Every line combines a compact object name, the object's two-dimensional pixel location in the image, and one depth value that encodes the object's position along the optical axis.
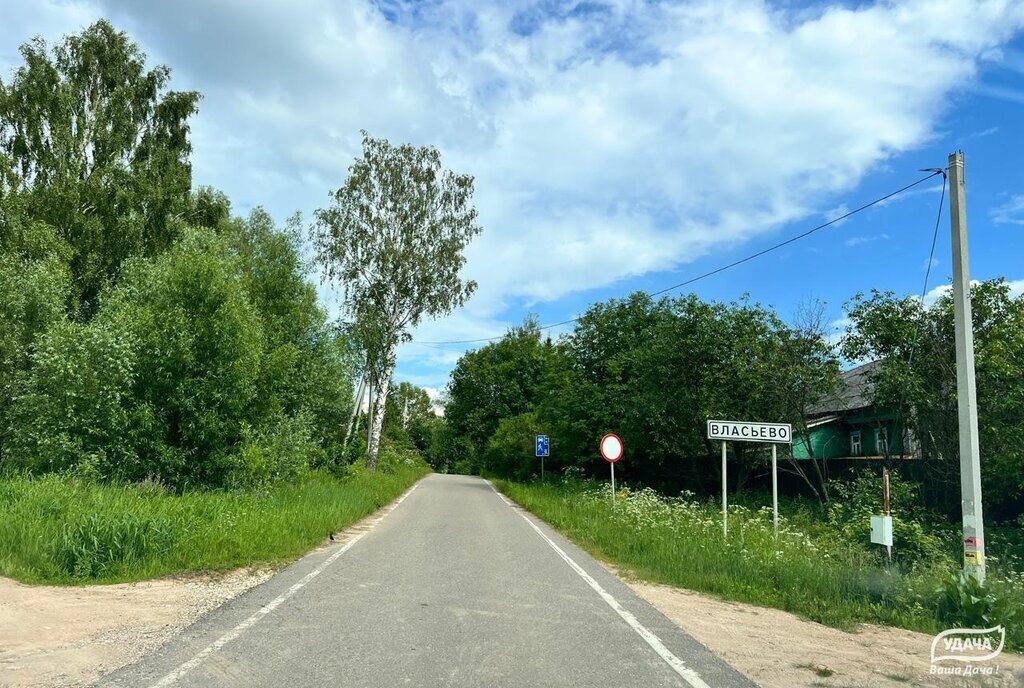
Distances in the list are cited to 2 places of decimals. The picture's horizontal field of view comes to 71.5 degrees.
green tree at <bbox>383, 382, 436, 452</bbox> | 93.25
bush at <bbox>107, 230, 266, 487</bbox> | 18.52
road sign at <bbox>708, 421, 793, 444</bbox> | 13.33
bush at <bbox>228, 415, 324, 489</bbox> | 19.25
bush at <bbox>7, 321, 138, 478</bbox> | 17.03
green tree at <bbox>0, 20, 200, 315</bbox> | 28.22
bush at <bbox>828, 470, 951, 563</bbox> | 15.53
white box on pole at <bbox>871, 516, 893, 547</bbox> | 9.98
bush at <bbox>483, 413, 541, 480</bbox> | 42.37
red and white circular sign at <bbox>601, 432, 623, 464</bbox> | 19.66
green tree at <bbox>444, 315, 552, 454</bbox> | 61.59
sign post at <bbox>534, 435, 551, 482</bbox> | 34.72
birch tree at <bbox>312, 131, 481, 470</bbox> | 37.53
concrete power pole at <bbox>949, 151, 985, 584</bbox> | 9.07
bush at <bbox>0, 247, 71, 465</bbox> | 20.42
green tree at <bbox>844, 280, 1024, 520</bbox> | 17.59
